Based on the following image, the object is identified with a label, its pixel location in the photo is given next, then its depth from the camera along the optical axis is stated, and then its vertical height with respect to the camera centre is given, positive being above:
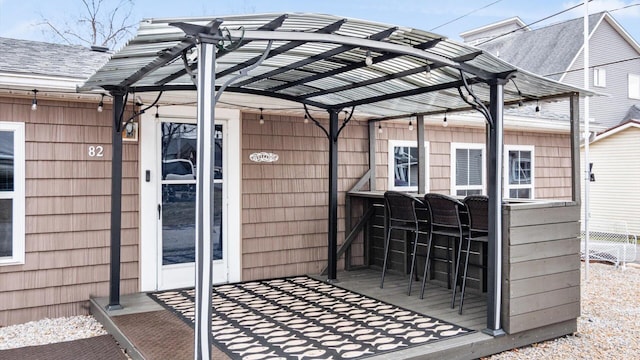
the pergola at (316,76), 2.94 +0.85
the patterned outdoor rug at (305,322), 3.71 -1.21
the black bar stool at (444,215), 4.80 -0.35
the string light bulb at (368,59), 3.62 +0.86
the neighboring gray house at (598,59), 16.17 +3.96
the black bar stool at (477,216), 4.49 -0.33
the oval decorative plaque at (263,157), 6.00 +0.25
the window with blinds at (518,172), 8.27 +0.12
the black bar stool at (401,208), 5.23 -0.30
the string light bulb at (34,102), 4.62 +0.69
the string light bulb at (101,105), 4.96 +0.71
